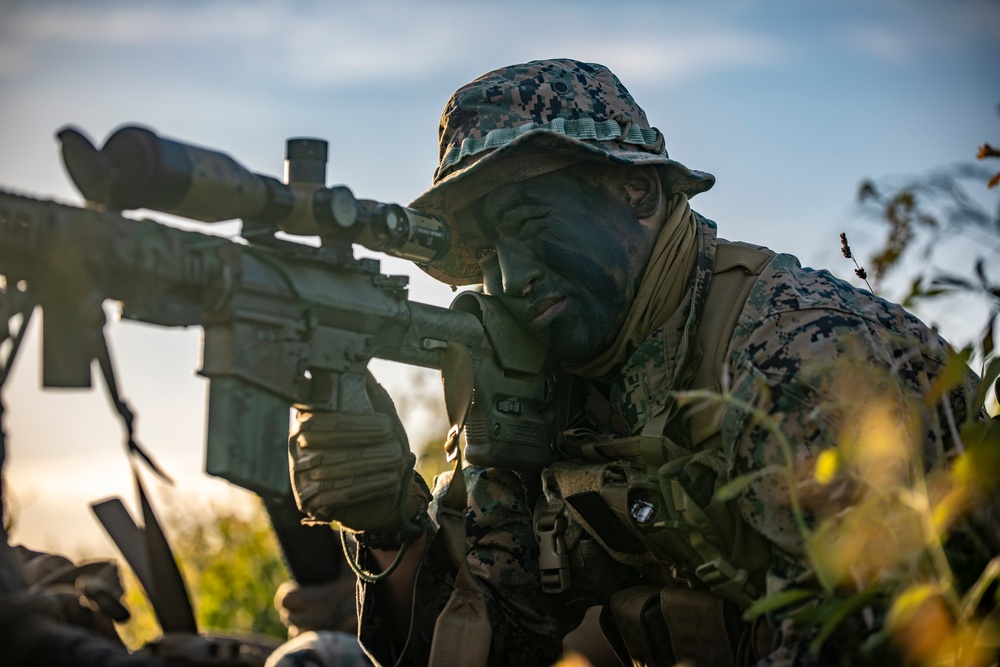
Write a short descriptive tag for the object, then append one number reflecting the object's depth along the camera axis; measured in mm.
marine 3816
